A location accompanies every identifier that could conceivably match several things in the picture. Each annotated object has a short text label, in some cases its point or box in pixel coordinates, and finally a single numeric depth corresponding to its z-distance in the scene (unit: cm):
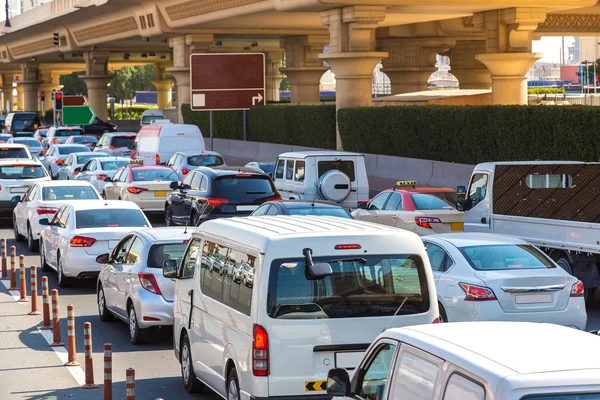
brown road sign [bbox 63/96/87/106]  7019
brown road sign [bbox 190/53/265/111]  4741
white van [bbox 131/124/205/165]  3647
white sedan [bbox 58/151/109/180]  3800
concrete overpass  4162
